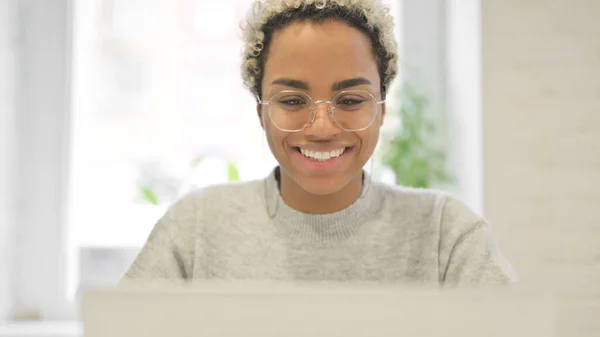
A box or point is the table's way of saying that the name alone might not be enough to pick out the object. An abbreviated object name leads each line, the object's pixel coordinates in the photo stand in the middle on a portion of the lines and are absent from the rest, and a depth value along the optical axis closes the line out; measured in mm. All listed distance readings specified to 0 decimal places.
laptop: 382
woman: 882
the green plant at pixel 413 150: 1919
